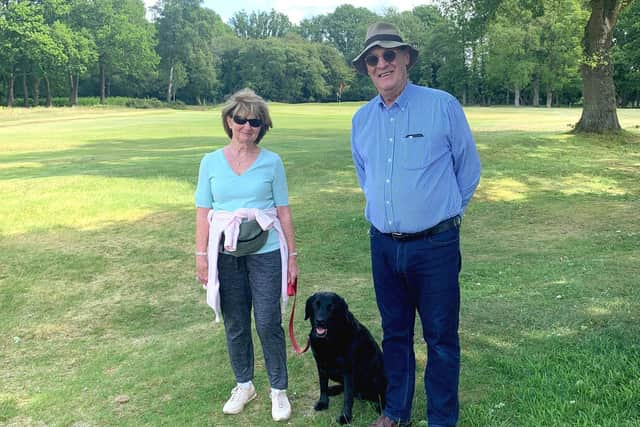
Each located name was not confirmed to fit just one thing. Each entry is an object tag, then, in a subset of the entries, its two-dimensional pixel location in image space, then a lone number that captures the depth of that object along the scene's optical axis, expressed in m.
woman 3.69
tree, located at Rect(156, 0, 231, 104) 86.56
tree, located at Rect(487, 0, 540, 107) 70.94
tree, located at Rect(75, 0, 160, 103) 76.81
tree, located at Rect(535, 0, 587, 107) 66.31
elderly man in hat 3.16
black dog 3.73
